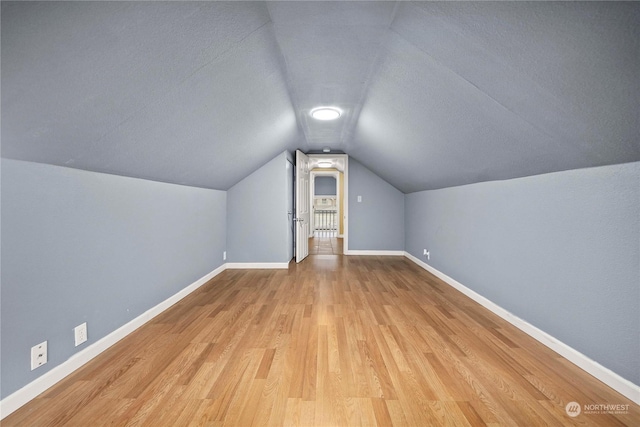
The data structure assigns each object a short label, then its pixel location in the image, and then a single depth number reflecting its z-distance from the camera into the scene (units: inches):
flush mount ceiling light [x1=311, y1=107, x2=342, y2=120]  132.3
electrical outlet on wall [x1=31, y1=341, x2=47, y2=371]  64.0
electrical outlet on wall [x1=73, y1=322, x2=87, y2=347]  75.5
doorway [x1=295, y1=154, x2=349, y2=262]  242.8
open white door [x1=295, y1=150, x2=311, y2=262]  209.0
